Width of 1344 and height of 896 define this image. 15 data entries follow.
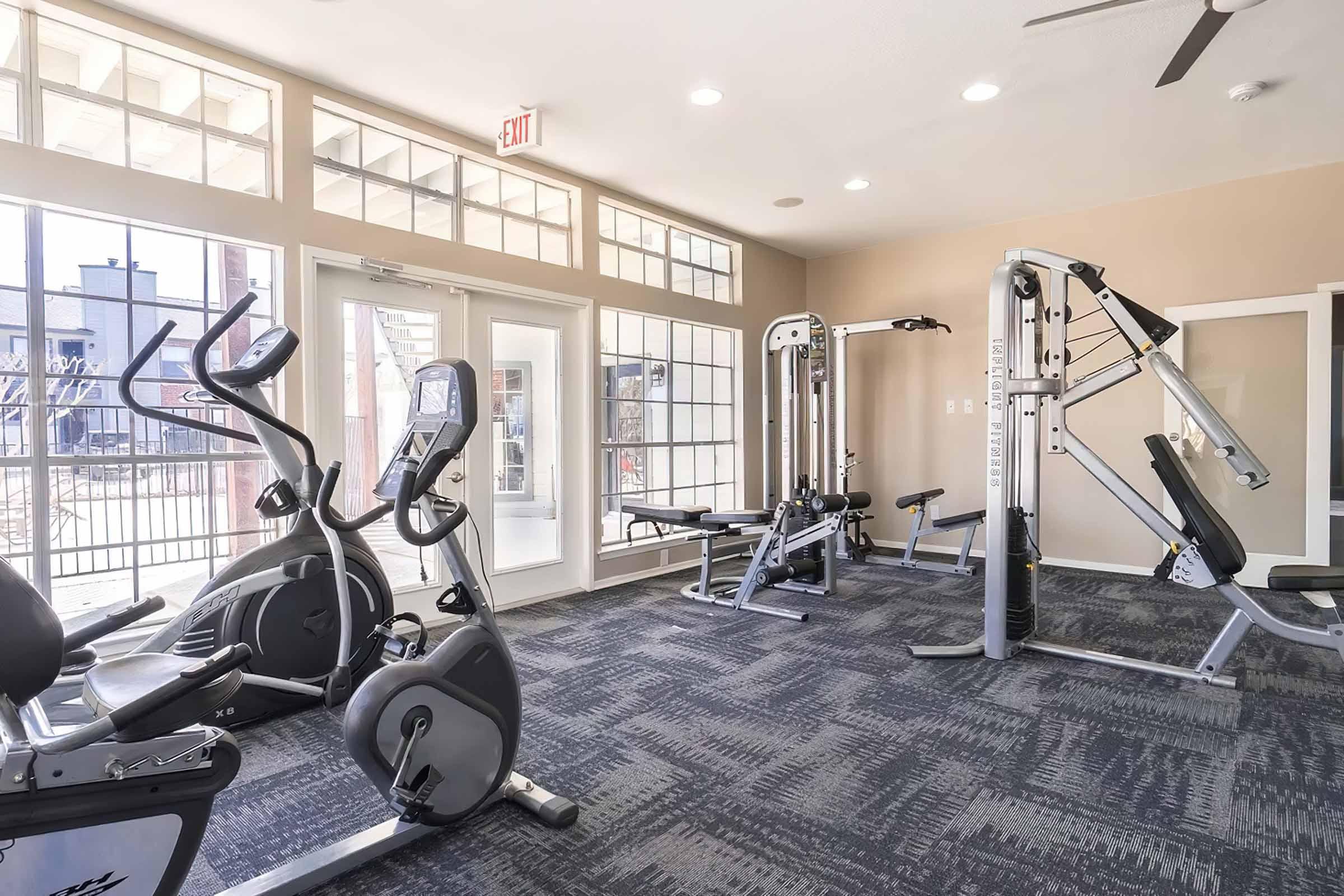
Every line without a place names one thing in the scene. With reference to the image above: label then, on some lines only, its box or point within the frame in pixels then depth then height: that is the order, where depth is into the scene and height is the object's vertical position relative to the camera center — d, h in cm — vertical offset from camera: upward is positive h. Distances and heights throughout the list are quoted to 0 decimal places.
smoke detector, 350 +174
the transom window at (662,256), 521 +147
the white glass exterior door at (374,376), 361 +34
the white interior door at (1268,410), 466 +17
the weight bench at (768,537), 434 -66
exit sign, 372 +165
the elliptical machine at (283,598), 246 -61
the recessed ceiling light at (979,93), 350 +173
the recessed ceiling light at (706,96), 353 +173
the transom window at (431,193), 372 +145
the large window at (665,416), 525 +17
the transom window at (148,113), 284 +143
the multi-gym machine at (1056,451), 286 -11
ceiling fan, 247 +146
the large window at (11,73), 271 +143
